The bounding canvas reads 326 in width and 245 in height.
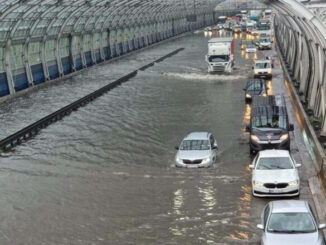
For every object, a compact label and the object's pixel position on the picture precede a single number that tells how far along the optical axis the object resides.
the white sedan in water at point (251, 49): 76.62
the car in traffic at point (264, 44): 79.89
